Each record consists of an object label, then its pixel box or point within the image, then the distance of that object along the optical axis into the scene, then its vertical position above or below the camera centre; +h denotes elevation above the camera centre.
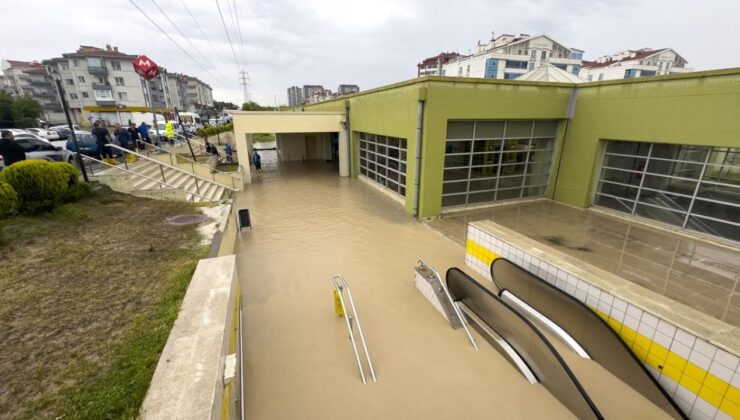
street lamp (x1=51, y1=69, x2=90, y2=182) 8.00 +0.22
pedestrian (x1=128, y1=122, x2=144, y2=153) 14.98 -0.94
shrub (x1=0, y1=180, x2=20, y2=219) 6.07 -1.62
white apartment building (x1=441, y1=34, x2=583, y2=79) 47.31 +9.13
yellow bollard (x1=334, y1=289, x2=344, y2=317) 5.38 -3.21
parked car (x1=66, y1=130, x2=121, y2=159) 12.96 -1.24
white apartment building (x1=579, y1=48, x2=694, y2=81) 53.09 +9.09
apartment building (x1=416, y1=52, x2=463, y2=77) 61.70 +10.43
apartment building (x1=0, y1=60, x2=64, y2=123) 57.16 +6.21
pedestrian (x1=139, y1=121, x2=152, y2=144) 17.05 -0.86
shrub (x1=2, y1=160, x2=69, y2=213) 6.50 -1.41
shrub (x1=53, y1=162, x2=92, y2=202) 7.48 -1.73
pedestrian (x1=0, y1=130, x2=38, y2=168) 8.08 -0.88
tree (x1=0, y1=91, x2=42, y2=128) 31.80 +0.37
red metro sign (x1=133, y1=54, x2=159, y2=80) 14.42 +2.21
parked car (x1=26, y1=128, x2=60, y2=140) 22.36 -1.31
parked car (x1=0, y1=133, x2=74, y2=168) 11.50 -1.34
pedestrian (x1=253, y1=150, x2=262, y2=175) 18.77 -2.75
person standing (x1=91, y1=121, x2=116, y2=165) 11.23 -0.88
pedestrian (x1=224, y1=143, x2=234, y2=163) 21.61 -2.57
